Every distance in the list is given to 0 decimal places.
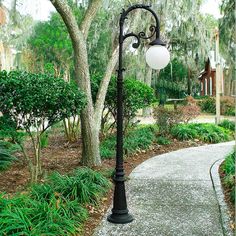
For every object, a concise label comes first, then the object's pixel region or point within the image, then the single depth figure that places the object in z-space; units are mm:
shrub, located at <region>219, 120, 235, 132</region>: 14478
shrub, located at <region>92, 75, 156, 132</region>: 10412
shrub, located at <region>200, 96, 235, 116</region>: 21281
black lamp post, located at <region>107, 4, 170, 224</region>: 4805
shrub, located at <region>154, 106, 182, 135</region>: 11945
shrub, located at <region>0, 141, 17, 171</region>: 7408
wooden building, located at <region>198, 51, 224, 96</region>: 34719
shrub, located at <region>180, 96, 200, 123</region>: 13203
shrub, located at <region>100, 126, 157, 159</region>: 9088
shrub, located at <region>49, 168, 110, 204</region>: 5391
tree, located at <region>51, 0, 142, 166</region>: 7375
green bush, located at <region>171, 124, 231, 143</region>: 11922
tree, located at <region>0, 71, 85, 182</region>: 5668
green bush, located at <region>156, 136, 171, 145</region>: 10930
